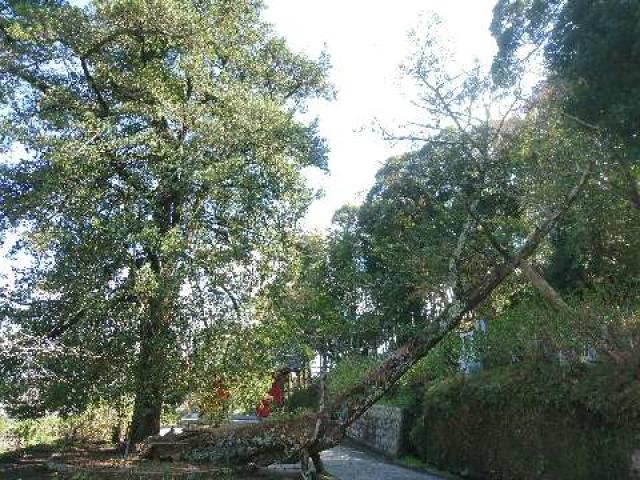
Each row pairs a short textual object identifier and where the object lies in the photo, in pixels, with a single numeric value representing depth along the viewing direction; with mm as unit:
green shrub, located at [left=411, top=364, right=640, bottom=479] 8734
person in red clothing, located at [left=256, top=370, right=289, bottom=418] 24859
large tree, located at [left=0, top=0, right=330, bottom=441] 11320
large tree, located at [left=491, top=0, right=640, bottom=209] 8586
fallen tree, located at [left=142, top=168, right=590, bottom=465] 10852
